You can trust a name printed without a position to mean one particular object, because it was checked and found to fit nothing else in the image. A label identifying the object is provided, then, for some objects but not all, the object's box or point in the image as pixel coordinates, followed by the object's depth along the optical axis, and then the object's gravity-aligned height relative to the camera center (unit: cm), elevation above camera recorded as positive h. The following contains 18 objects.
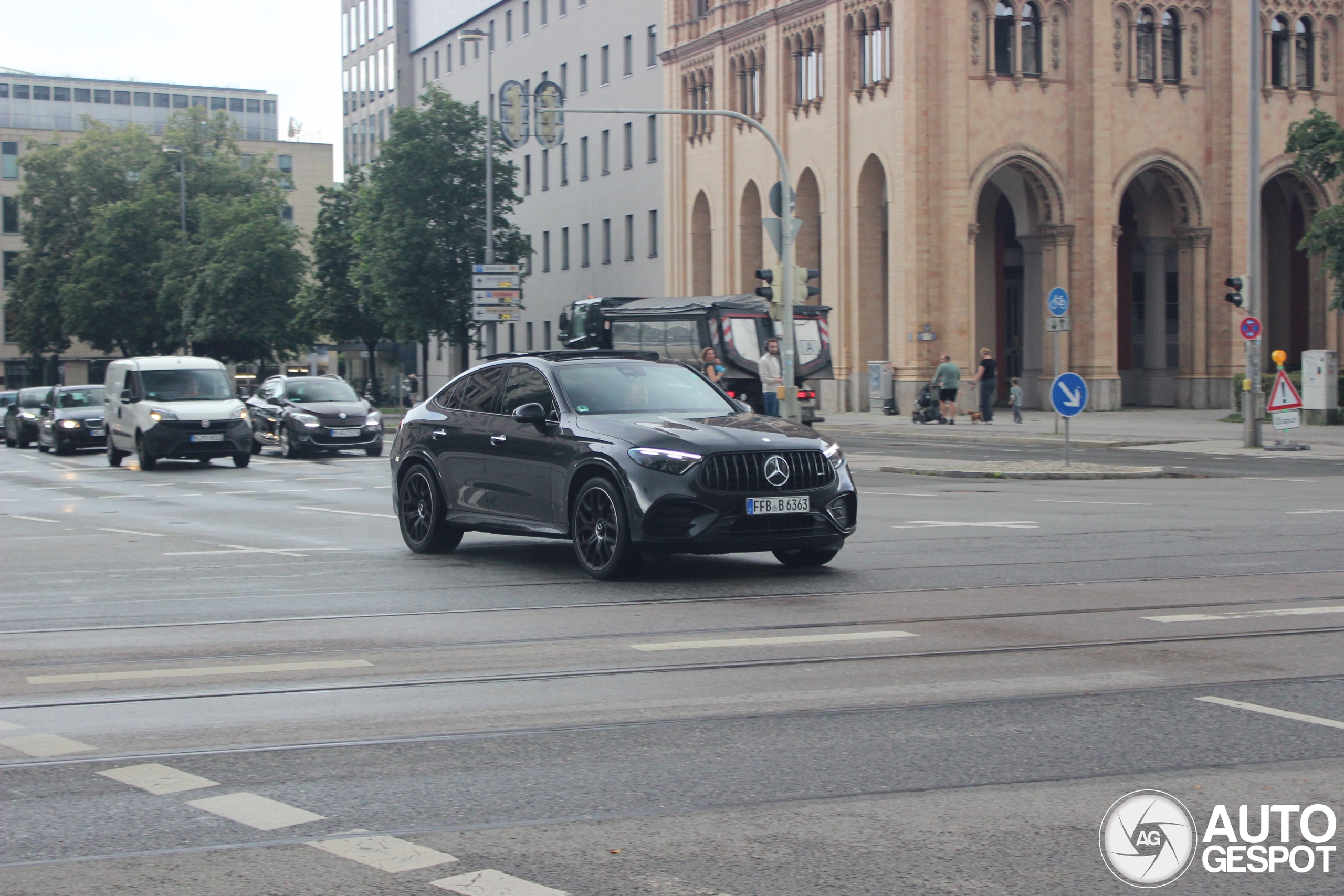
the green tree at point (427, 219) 6397 +712
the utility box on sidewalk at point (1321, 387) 3525 -4
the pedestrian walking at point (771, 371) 3038 +42
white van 2792 -18
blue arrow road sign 2344 -7
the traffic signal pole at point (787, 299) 2878 +168
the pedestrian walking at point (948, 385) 4078 +16
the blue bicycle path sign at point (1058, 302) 3216 +173
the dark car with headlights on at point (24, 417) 4122 -33
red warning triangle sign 2808 -17
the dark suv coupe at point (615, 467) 1058 -50
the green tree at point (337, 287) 7131 +501
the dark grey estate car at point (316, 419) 3177 -38
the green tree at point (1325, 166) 3700 +504
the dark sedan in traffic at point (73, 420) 3634 -38
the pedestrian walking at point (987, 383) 4116 +18
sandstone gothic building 4681 +655
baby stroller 4184 -46
